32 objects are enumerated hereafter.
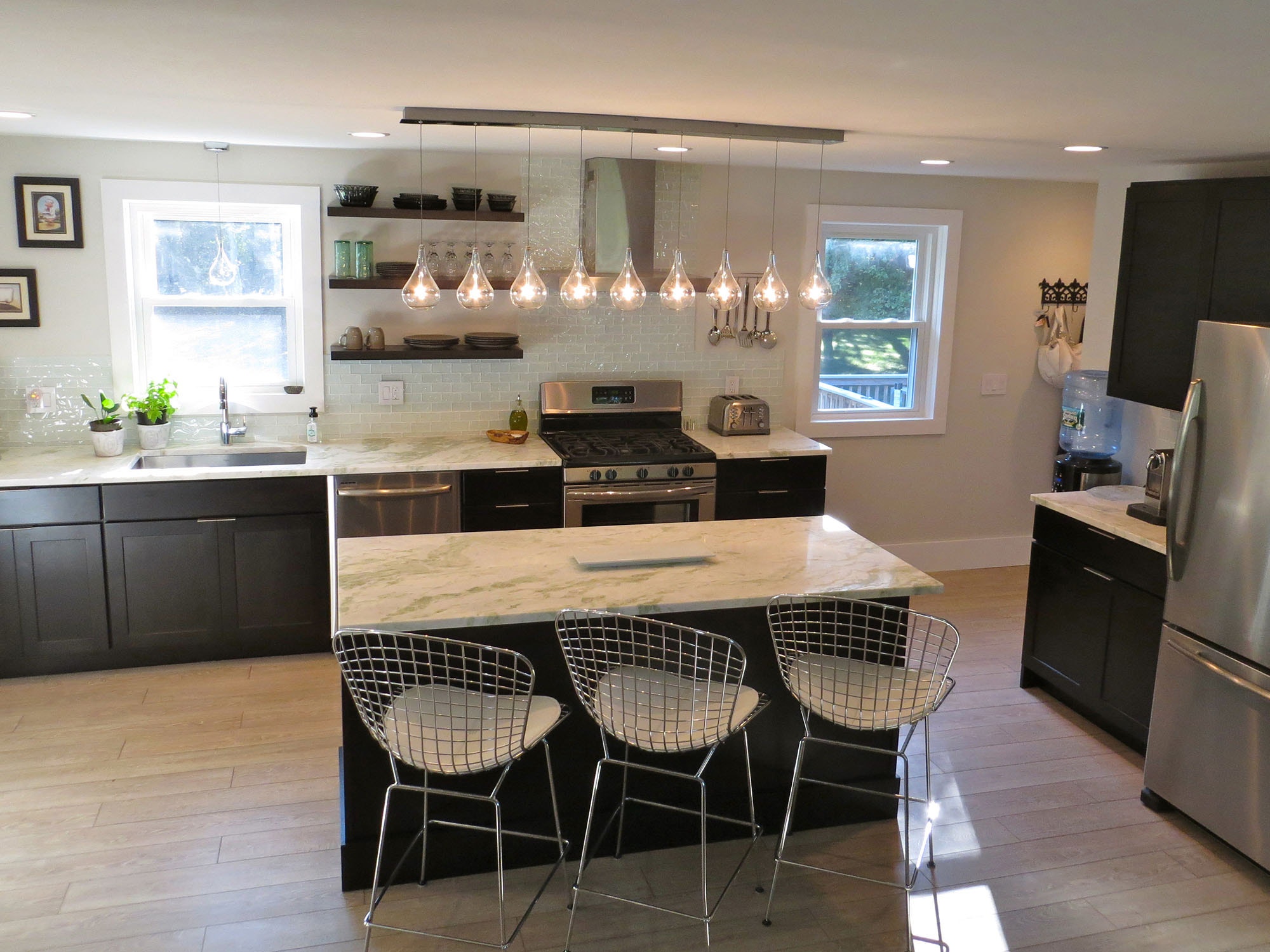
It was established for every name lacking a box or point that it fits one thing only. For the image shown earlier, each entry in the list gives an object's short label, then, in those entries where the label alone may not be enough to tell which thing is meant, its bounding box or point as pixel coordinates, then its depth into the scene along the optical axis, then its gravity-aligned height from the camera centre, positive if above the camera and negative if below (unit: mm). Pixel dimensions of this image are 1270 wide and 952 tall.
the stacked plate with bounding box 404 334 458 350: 5164 -223
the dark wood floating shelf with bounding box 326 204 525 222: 4969 +384
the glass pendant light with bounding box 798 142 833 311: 3846 +60
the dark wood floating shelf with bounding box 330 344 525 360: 5090 -284
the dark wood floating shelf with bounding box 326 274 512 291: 5027 +51
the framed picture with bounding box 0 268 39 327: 4836 -63
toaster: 5605 -591
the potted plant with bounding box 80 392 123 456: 4781 -650
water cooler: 4801 -573
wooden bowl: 5293 -691
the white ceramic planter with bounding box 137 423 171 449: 4945 -687
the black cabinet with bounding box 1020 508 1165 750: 3938 -1216
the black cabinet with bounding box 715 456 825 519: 5238 -908
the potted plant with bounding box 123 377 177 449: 4945 -595
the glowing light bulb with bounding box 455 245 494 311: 3602 +25
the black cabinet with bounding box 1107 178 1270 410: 3826 +167
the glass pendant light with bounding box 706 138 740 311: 3789 +56
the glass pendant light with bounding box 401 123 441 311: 3596 +20
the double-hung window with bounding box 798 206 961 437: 6004 -128
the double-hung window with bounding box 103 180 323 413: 5020 -24
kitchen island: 2986 -856
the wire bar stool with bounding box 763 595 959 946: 2816 -1040
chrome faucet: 5102 -641
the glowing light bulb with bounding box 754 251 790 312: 3818 +52
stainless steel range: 5016 -740
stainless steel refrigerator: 3170 -884
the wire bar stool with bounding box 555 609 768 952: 2689 -1057
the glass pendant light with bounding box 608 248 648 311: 3664 +42
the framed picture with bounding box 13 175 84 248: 4797 +330
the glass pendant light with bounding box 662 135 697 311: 3750 +51
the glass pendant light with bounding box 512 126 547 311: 3645 +37
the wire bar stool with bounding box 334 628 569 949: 2586 -1082
